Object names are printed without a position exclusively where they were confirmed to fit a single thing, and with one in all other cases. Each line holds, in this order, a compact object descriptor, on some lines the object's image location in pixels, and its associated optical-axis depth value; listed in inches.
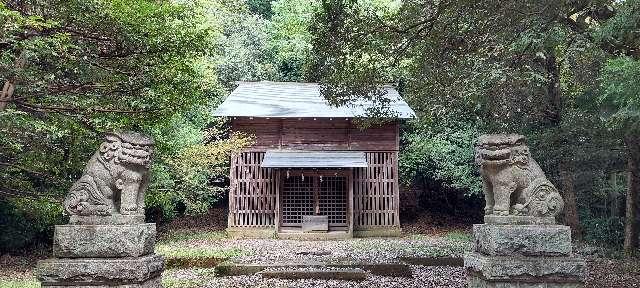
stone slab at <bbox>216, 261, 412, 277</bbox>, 389.4
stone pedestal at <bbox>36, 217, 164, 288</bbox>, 191.9
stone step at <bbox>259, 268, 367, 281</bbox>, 365.7
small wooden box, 677.9
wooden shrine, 680.4
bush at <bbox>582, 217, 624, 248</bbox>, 510.0
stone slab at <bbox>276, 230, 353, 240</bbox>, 667.4
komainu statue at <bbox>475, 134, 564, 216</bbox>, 206.1
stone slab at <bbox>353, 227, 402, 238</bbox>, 697.0
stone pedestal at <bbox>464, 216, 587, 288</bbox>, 199.9
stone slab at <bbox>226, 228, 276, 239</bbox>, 683.4
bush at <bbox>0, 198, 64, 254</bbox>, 473.0
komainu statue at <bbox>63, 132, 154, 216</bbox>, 198.2
